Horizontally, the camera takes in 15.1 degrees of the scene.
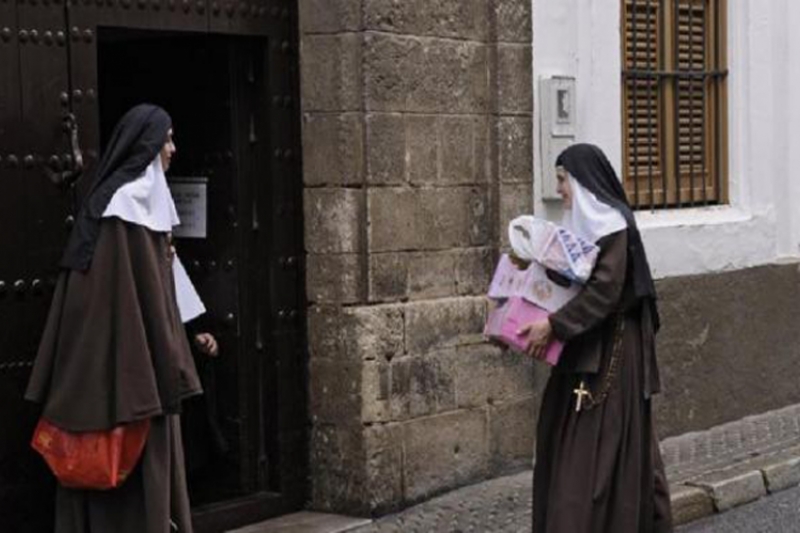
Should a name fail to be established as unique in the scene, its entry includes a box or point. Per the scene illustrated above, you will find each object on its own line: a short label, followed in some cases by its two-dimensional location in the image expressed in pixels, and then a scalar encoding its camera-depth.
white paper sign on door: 14.09
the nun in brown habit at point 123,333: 10.51
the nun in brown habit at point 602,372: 12.07
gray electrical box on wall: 16.48
